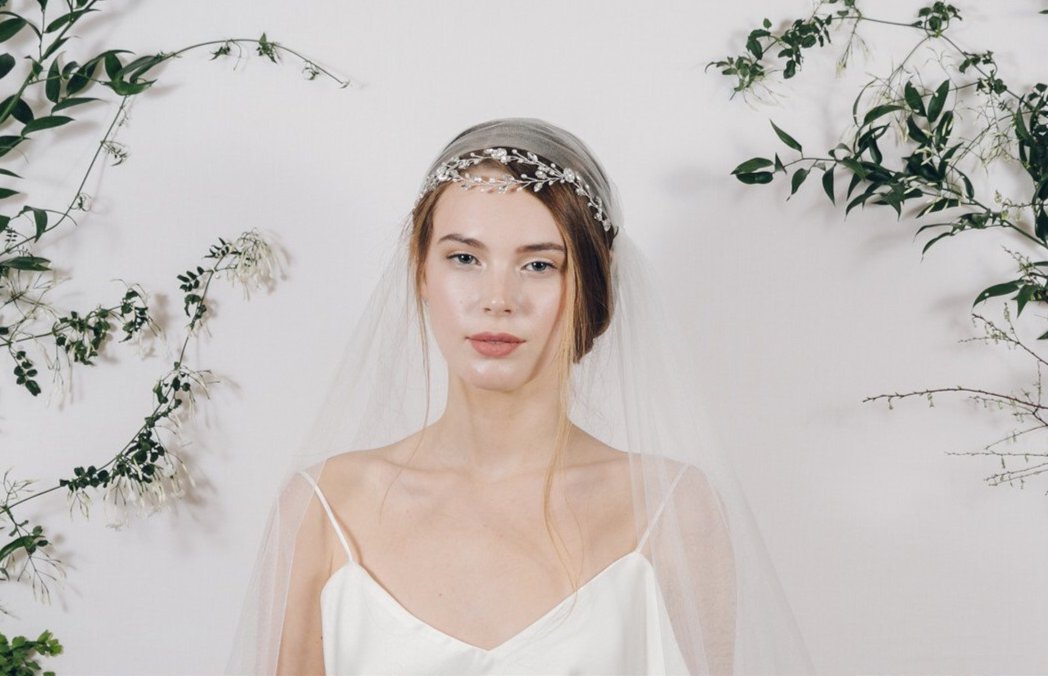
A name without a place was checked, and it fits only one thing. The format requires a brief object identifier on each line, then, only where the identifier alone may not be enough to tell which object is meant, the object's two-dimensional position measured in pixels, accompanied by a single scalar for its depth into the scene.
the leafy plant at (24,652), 2.59
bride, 1.82
